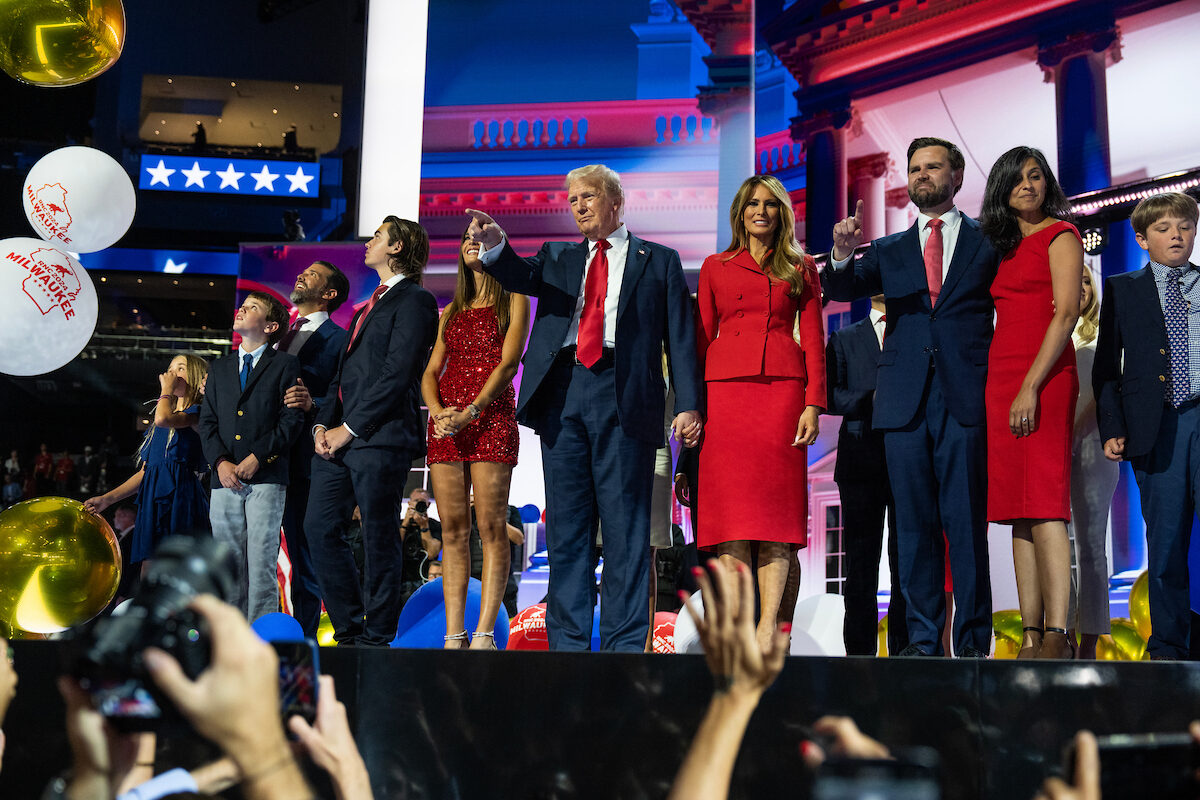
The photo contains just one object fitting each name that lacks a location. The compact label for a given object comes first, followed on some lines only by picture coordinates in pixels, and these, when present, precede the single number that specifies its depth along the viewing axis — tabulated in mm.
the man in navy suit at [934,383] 3078
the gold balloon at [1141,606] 4812
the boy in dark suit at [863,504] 3643
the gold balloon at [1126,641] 4613
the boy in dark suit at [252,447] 3891
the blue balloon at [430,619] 4312
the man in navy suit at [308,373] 4082
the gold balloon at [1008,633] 4691
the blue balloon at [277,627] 3520
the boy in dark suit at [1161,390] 3104
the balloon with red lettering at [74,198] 4430
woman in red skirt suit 3199
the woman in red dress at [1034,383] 3027
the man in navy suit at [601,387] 3129
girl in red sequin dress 3469
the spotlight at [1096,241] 5801
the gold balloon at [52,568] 3545
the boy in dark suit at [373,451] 3537
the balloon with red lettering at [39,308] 4148
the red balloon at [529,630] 4551
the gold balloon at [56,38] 3801
